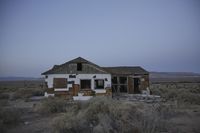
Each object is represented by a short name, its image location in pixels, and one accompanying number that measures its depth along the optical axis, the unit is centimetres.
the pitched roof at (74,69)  2209
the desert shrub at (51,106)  1454
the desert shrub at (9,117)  1107
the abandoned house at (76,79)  2191
